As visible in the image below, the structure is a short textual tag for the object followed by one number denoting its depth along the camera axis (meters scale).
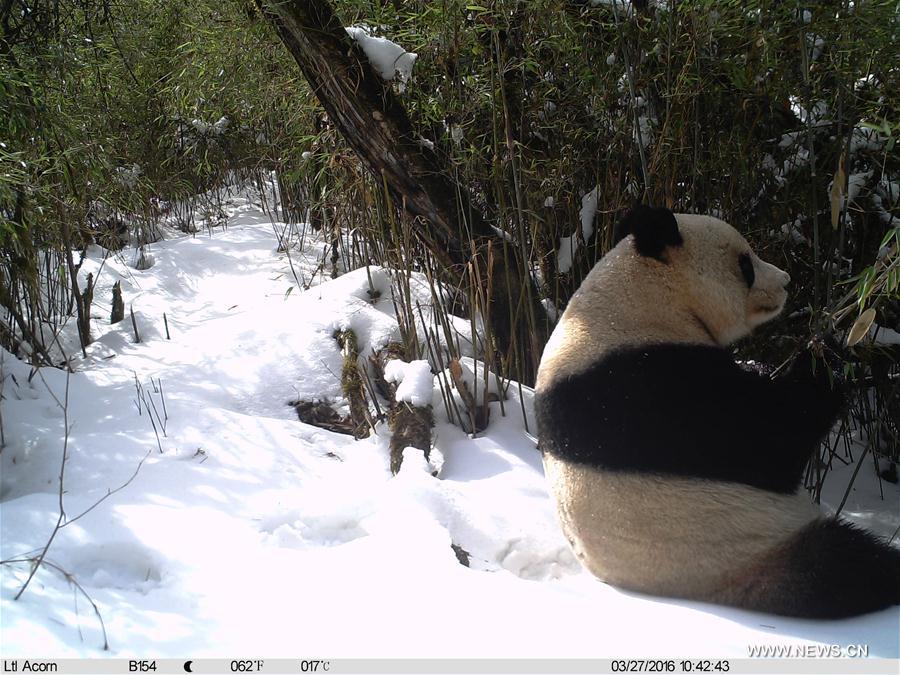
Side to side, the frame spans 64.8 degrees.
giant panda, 1.87
